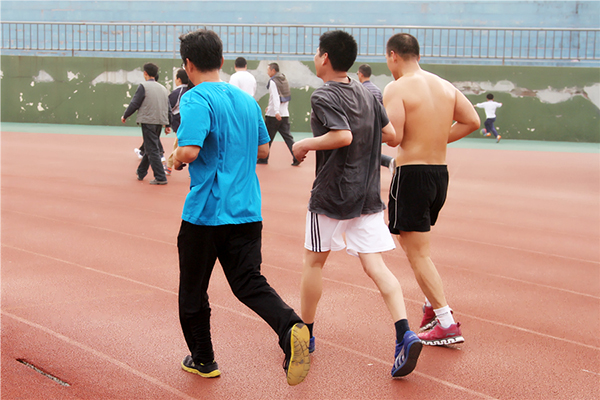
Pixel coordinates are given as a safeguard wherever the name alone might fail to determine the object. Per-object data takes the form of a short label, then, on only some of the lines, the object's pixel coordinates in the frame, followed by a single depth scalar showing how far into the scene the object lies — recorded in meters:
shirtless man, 3.81
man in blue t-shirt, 2.96
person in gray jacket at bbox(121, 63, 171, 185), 9.86
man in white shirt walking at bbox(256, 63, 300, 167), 12.16
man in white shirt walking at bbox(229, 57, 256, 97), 11.96
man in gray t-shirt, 3.29
